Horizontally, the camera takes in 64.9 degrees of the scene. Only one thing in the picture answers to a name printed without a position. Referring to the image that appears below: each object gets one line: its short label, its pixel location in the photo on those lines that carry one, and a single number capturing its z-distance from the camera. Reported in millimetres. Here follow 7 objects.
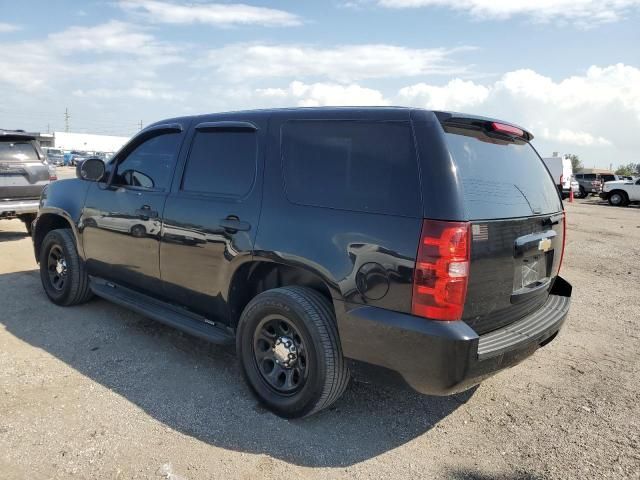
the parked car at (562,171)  26762
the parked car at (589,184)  31891
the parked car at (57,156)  45981
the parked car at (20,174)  8070
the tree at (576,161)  80344
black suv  2531
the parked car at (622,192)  25625
